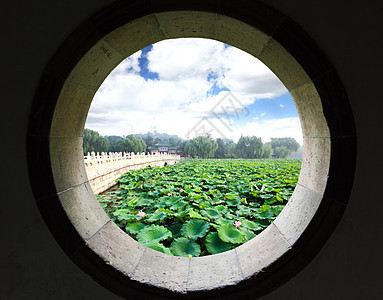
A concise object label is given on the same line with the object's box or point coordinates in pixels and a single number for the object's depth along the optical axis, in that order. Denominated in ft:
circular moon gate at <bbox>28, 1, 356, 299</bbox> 3.69
